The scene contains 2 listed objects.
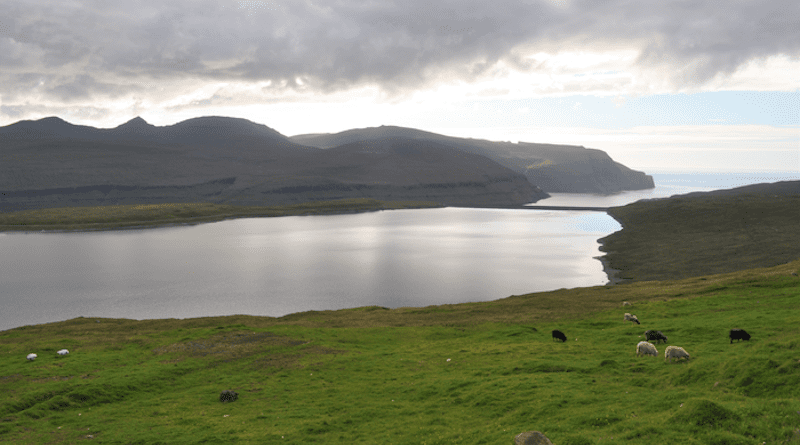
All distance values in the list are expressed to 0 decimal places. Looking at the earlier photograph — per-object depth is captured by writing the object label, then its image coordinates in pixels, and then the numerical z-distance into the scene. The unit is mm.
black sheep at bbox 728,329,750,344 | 30844
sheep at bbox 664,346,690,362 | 27219
